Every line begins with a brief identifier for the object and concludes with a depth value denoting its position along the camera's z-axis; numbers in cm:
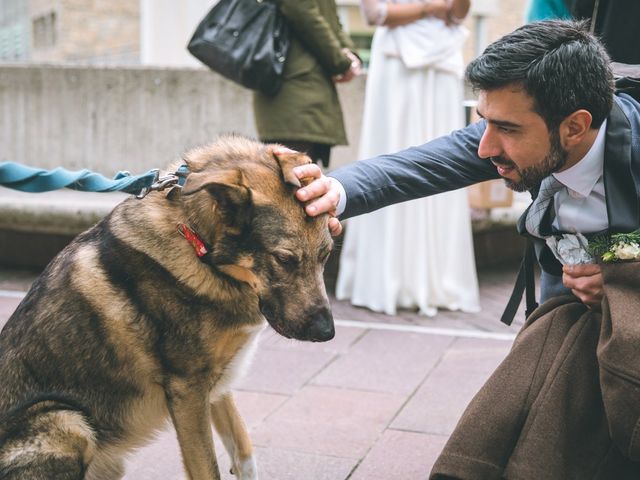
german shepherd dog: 255
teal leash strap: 276
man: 238
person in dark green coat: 490
